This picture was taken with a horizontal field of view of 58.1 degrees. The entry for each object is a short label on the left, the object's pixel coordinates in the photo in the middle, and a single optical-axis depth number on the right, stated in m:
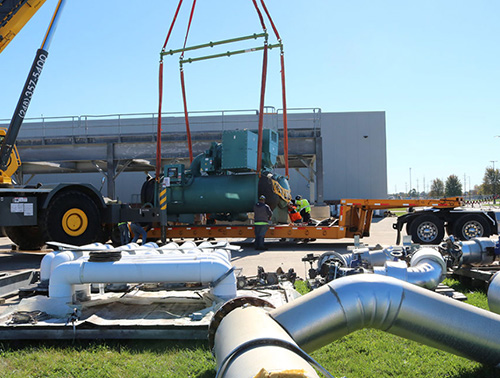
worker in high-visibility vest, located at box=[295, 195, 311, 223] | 14.92
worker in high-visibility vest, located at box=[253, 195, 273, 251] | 11.94
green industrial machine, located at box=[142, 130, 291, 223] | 12.84
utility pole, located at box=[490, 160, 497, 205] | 68.64
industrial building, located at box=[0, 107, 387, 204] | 18.98
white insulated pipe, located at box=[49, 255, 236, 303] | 4.41
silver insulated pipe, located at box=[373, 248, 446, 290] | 5.11
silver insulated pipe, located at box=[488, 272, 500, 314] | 3.90
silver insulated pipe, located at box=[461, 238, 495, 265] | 6.39
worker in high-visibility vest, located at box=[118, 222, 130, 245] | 10.84
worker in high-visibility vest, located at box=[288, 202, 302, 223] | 13.67
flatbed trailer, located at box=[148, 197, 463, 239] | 12.06
